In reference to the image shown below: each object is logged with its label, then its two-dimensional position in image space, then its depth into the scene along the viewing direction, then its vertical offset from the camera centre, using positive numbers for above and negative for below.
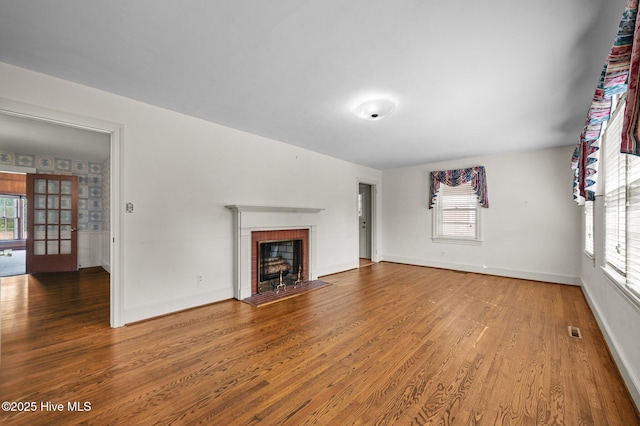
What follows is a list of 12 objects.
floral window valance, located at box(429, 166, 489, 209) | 5.48 +0.72
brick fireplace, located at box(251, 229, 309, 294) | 4.06 -0.63
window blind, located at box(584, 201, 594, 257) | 3.71 -0.21
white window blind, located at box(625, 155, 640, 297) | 1.85 -0.09
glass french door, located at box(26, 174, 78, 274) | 5.54 -0.25
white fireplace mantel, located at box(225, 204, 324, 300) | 3.83 -0.21
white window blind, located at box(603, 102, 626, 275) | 2.22 +0.15
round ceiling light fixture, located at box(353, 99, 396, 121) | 2.93 +1.19
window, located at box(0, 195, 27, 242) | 9.87 -0.28
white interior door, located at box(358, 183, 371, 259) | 7.34 -0.20
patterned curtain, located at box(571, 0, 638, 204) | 1.24 +0.74
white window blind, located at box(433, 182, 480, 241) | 5.72 -0.02
